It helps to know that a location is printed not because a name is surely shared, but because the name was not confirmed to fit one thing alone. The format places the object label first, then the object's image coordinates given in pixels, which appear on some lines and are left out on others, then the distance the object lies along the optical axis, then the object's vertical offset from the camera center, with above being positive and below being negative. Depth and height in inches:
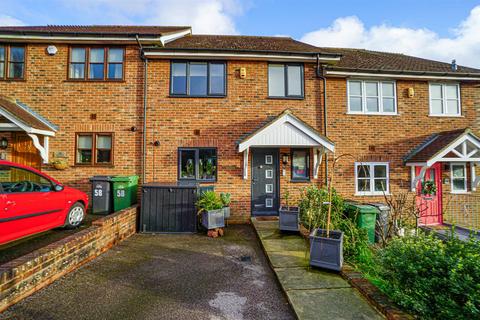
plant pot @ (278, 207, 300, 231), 239.9 -51.2
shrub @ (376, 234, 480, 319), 94.9 -48.9
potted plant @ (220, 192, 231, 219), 279.8 -38.2
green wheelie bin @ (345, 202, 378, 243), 249.3 -51.3
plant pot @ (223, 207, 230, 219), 280.5 -50.5
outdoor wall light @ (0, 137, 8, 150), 306.0 +35.3
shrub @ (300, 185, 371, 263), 187.0 -50.0
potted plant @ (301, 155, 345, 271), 156.7 -53.2
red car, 167.5 -30.5
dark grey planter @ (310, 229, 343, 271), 156.4 -56.2
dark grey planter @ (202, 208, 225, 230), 249.2 -52.7
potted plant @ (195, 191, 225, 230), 249.8 -43.5
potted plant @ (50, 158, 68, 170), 308.2 +9.7
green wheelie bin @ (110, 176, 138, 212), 279.0 -26.1
